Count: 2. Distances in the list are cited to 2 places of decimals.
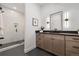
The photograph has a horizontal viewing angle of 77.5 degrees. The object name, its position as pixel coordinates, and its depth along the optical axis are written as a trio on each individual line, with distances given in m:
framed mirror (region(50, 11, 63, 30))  2.27
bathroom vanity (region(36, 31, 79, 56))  1.45
